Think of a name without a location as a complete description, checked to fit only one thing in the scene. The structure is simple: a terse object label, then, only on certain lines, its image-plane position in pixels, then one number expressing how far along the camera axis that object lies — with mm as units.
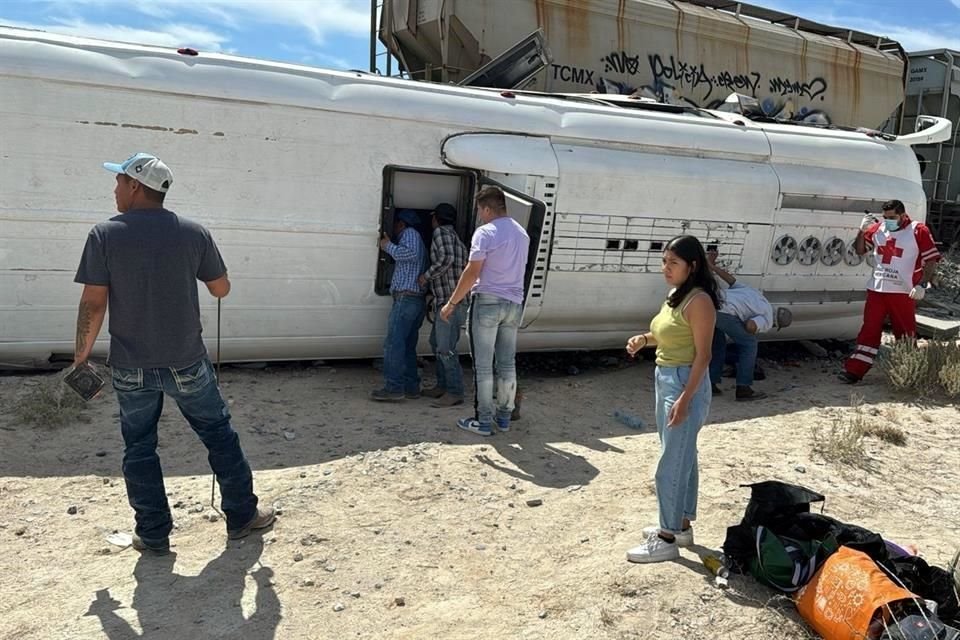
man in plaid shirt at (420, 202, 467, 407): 5965
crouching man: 6852
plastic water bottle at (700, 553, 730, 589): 3529
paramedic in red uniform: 7137
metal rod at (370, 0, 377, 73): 10344
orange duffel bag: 2908
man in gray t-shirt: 3375
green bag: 3303
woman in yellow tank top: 3529
